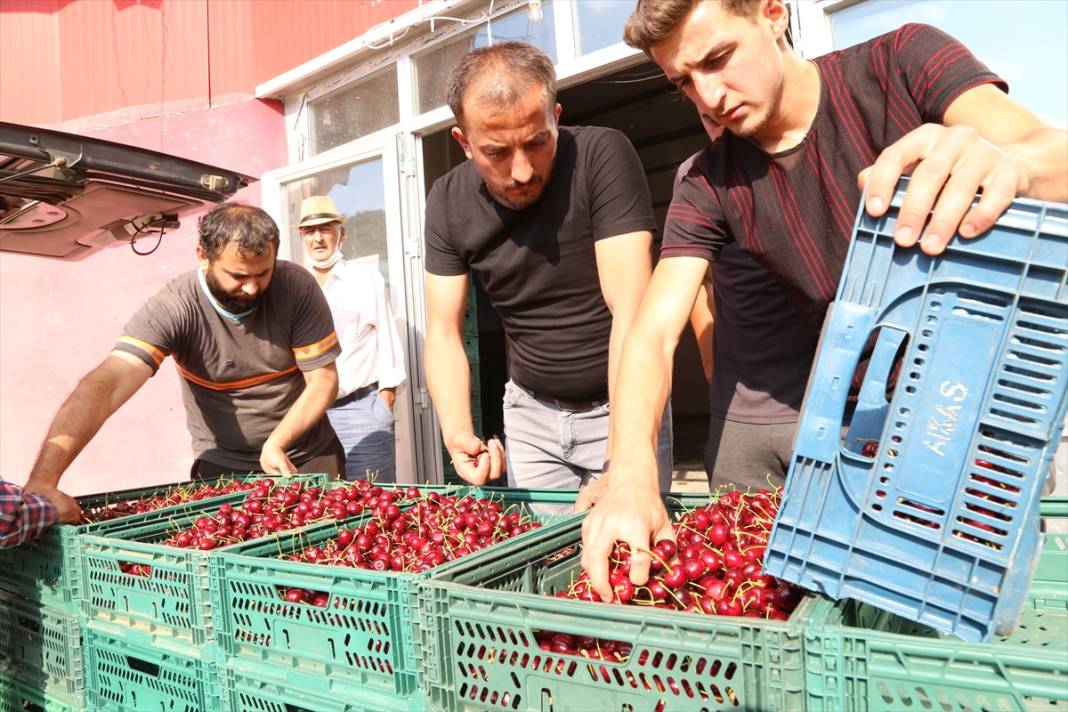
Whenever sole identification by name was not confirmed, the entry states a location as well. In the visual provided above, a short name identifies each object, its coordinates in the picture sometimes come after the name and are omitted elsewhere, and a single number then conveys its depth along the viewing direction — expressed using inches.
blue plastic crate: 38.4
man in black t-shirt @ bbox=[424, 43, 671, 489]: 91.4
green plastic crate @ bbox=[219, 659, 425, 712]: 55.1
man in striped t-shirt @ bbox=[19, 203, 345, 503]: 121.0
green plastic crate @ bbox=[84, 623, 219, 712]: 67.4
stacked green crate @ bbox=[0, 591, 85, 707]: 81.0
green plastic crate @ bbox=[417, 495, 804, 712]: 39.4
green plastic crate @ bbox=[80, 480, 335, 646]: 66.9
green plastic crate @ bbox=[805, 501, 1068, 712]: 33.9
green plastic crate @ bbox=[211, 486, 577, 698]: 53.6
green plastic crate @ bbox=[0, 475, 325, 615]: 82.8
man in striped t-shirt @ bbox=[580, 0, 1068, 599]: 58.1
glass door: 227.6
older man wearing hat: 180.4
